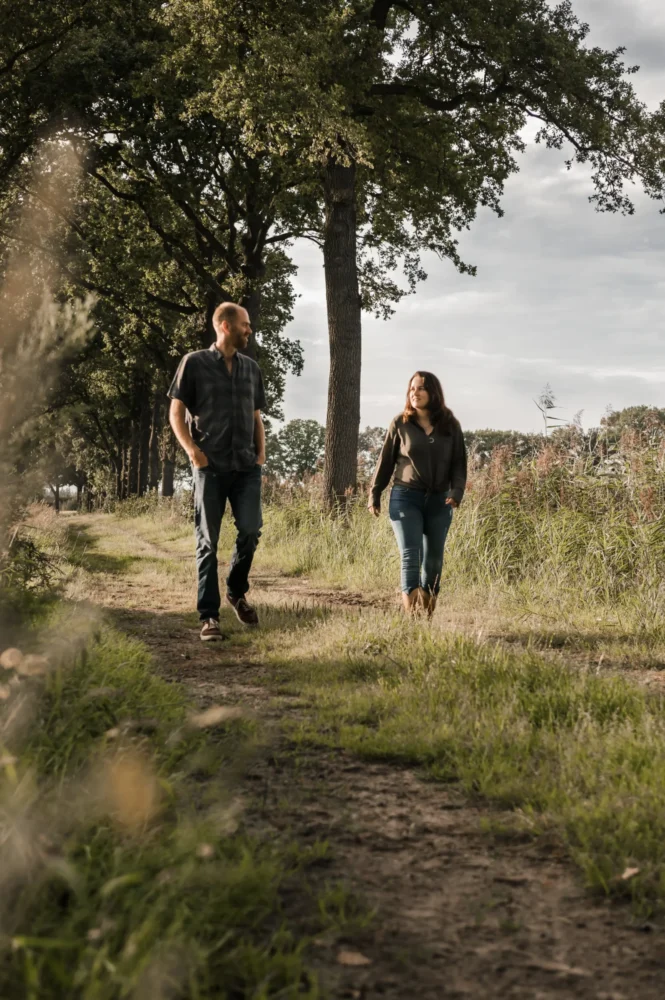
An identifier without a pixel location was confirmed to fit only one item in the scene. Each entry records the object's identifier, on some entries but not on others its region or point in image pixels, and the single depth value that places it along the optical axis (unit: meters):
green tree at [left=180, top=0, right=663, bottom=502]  12.70
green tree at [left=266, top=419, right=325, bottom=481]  96.83
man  6.96
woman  7.16
